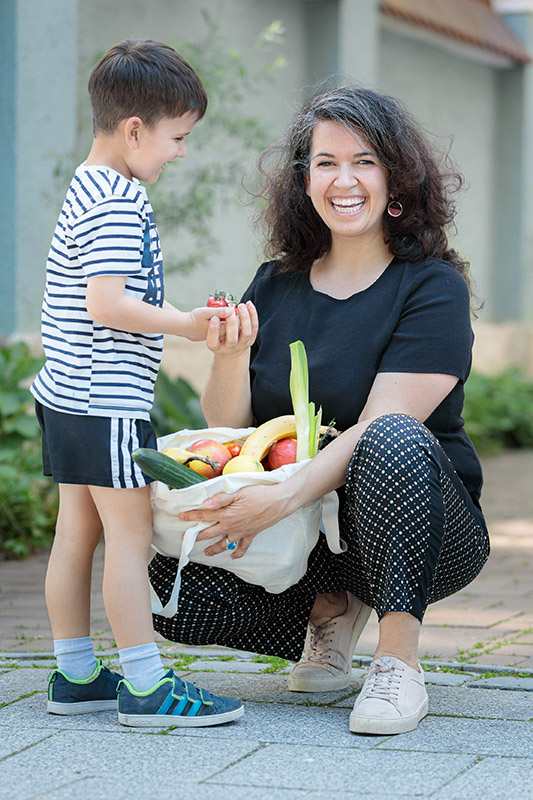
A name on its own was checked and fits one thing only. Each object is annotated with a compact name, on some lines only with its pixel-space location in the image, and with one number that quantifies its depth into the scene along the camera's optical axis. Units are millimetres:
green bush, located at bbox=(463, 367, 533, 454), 15466
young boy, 4100
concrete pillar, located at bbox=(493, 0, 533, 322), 19243
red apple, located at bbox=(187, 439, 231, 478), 4372
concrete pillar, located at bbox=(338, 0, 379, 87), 13877
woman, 4165
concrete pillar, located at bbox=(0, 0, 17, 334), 9072
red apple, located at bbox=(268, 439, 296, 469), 4464
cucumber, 3980
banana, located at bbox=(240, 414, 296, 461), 4458
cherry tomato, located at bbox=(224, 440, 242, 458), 4548
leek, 4366
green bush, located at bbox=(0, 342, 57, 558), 7984
